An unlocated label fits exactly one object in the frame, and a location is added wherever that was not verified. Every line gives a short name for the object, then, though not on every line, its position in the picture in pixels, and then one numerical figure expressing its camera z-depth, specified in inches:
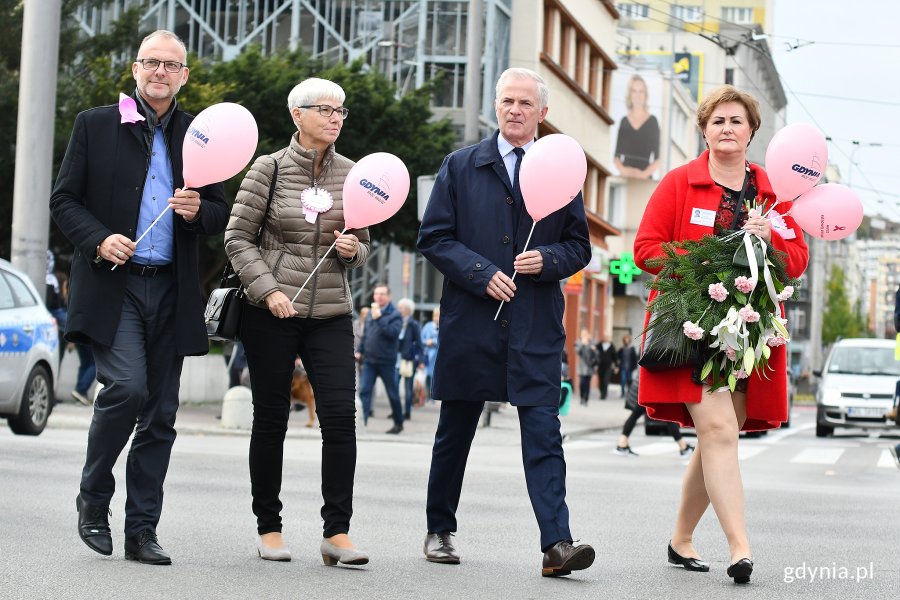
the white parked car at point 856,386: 970.7
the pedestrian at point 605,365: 1710.1
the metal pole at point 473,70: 881.5
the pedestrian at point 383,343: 804.6
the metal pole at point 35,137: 638.5
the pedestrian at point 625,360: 1689.2
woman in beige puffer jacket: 268.4
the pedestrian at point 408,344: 903.1
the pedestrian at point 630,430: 709.3
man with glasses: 258.8
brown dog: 751.2
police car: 545.6
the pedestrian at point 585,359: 1496.1
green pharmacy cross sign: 1301.7
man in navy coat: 270.1
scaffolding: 1571.1
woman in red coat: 268.2
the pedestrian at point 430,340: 1089.4
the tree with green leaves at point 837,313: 4825.3
